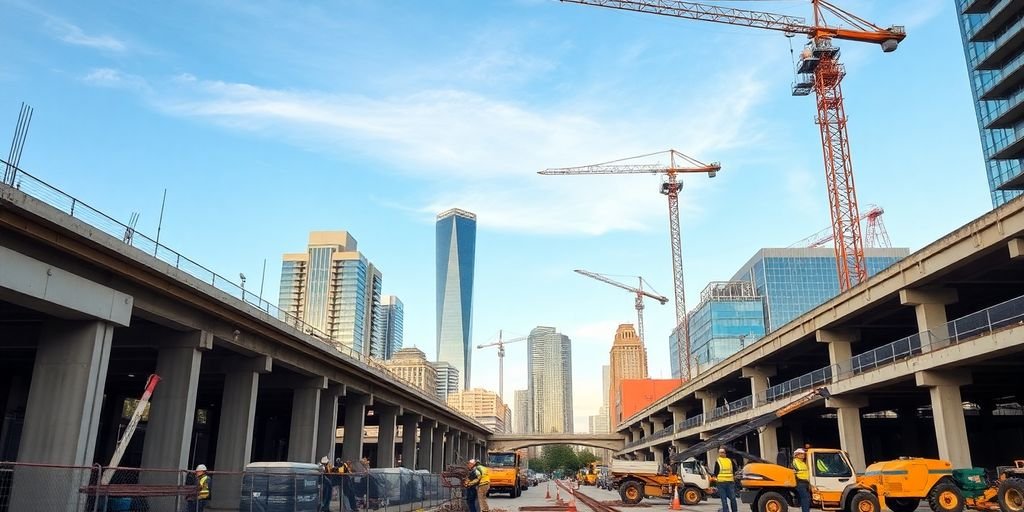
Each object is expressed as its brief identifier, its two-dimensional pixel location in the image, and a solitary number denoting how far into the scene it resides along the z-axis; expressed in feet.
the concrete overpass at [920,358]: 80.84
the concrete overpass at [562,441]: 372.38
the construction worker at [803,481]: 59.11
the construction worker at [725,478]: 62.52
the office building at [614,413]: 570.87
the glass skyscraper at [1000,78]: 216.74
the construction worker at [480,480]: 63.05
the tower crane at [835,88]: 208.85
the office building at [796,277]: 542.57
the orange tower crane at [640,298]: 611.47
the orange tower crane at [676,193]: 361.30
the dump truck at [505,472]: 141.79
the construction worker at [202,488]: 58.13
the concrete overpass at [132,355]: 62.49
